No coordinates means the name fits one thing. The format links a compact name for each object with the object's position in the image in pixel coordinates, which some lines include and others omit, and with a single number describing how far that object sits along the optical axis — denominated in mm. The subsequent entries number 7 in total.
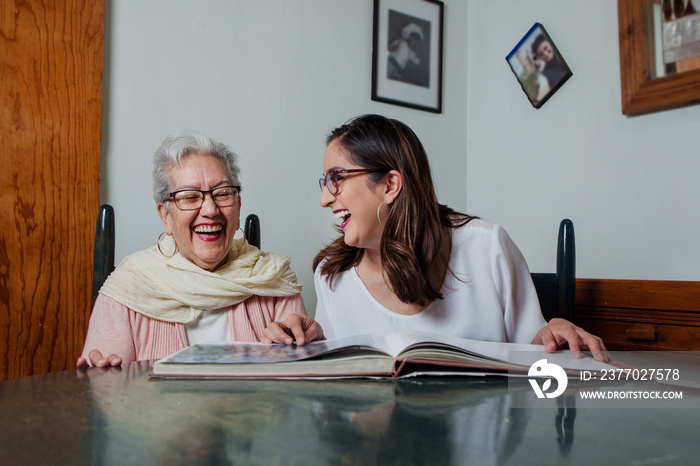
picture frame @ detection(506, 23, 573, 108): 2658
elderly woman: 1575
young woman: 1535
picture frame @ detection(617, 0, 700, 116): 2107
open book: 849
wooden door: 1877
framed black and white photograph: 2811
